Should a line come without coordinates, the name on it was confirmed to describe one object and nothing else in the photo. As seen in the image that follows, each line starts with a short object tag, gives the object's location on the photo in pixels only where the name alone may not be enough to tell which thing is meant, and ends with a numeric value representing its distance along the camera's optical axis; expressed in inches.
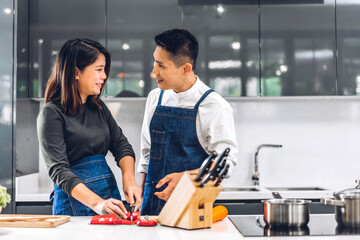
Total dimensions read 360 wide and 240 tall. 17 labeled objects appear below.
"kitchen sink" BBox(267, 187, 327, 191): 134.0
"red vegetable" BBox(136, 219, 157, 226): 61.5
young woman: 73.6
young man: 82.1
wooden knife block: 57.5
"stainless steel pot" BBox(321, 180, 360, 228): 61.1
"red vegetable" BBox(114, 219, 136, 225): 62.9
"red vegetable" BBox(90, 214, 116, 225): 62.6
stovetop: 57.6
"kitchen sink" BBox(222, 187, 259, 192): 135.5
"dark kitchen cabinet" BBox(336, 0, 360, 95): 124.8
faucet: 136.6
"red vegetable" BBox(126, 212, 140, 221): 64.3
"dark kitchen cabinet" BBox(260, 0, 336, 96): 125.3
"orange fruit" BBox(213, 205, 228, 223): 64.9
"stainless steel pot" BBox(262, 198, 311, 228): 60.8
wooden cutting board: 60.2
